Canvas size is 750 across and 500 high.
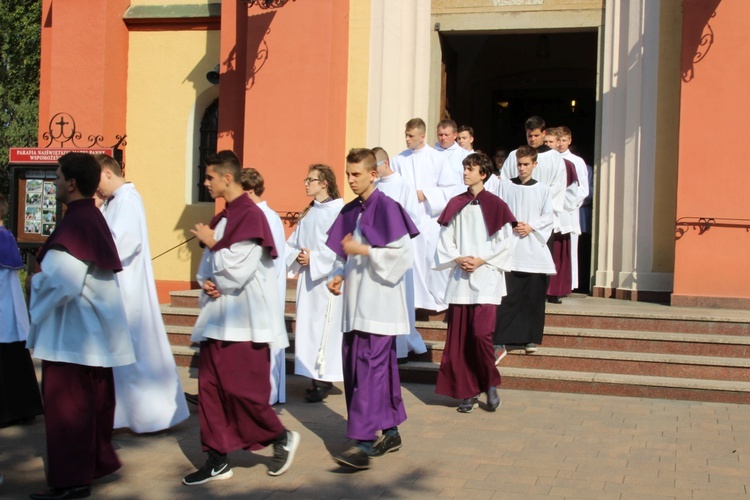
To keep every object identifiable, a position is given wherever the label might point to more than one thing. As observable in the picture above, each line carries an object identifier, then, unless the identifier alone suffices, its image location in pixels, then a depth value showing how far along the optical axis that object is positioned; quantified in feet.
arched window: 48.42
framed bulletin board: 40.52
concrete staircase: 28.71
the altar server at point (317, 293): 27.94
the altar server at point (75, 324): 17.94
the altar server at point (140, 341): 22.95
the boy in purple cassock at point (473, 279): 26.35
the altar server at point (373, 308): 20.79
